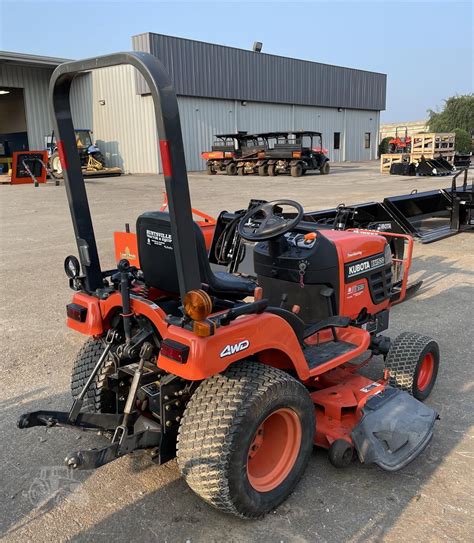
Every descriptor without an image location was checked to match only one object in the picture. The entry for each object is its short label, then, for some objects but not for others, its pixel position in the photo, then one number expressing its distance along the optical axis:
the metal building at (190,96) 25.94
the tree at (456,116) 49.06
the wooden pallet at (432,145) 23.86
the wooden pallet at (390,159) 24.17
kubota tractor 2.11
